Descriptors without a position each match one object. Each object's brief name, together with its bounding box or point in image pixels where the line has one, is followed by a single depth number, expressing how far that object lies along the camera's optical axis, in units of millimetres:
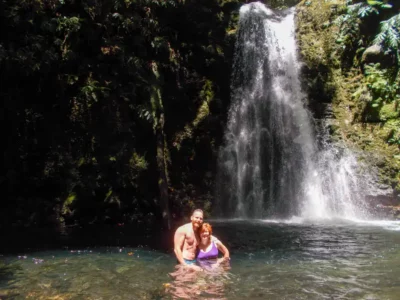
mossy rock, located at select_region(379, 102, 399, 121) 11586
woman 6027
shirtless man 5902
